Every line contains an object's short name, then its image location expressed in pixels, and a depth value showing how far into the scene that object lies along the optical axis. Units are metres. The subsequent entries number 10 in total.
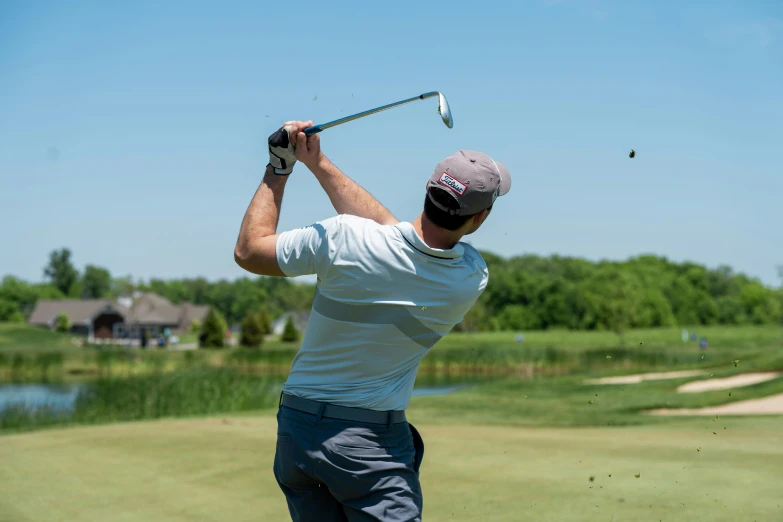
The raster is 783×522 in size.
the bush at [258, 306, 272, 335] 65.29
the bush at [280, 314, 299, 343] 64.94
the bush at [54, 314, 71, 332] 91.31
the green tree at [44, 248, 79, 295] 161.50
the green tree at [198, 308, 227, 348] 56.34
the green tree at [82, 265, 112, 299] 161.50
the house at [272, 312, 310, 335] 97.29
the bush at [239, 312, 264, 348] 57.00
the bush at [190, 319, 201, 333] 90.19
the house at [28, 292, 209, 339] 87.94
